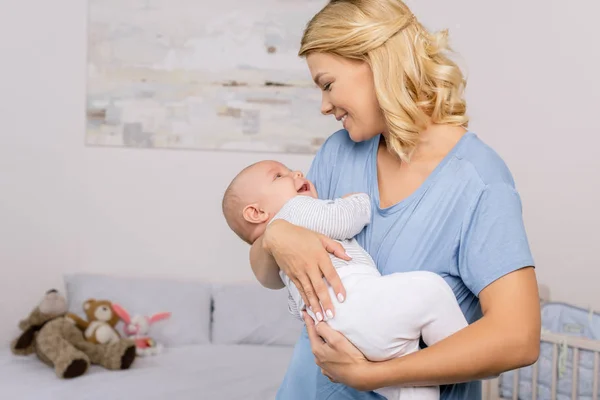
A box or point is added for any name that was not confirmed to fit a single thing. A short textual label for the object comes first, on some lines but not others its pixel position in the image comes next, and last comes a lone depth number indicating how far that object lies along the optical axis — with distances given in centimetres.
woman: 115
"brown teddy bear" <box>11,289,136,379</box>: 294
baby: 119
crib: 261
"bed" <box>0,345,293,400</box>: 272
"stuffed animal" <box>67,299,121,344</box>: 316
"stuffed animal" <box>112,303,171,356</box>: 326
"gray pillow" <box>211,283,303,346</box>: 346
